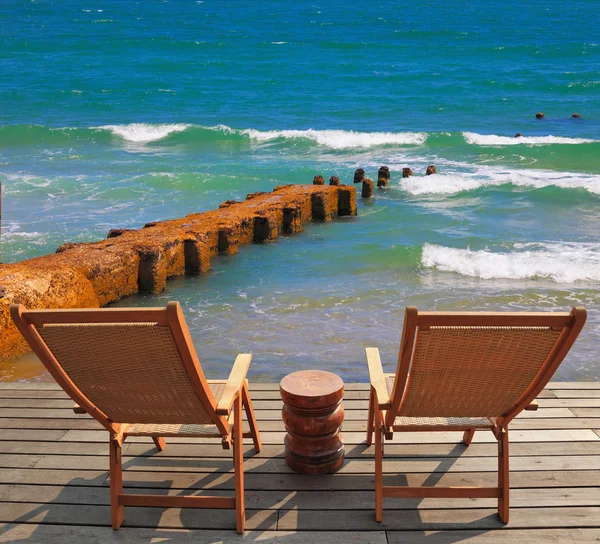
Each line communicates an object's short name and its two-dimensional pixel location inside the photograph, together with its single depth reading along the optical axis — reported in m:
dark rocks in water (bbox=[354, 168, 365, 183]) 18.91
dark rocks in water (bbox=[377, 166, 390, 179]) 18.44
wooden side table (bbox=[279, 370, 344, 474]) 4.12
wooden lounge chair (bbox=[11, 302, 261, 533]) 3.37
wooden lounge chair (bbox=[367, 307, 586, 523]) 3.36
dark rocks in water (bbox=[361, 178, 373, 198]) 16.78
